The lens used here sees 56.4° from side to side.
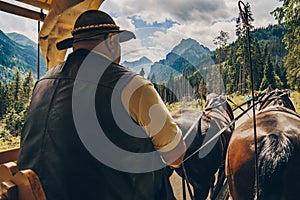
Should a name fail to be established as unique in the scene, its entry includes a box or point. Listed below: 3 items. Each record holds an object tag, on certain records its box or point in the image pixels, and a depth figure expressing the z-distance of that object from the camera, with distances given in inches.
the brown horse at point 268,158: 80.8
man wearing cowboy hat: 45.4
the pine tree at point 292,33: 441.4
